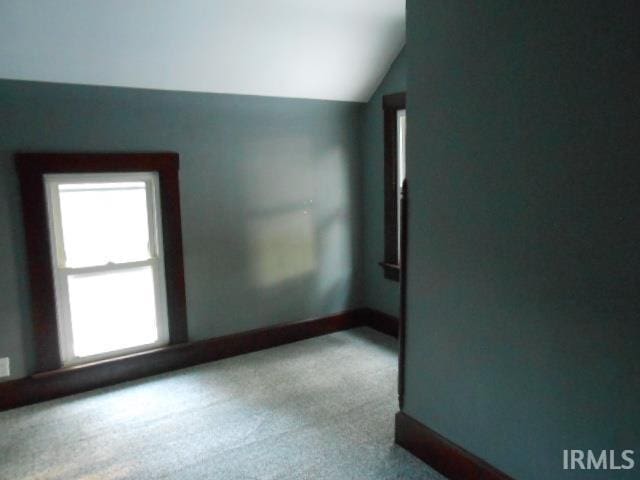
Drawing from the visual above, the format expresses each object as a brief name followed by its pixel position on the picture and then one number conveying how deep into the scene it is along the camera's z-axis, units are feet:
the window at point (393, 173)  12.96
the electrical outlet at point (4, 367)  9.80
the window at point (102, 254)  10.01
